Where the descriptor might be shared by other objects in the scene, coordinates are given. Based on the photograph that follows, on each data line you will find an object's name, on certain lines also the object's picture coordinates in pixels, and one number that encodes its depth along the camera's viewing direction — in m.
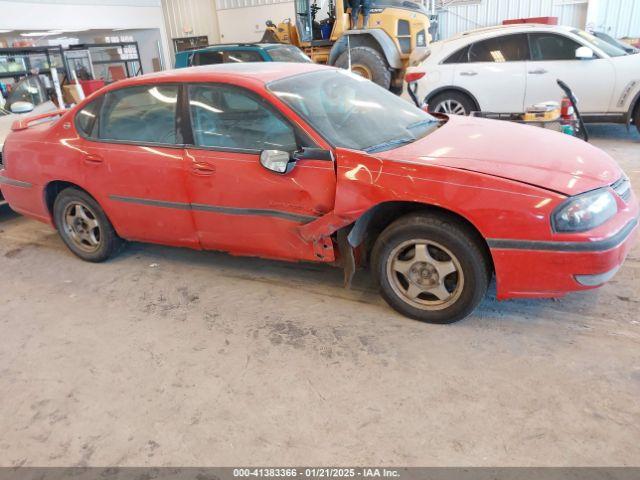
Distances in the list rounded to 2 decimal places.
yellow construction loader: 10.20
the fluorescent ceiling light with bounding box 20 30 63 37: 12.62
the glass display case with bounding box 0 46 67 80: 9.62
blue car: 9.08
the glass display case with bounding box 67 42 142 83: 13.24
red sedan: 2.56
